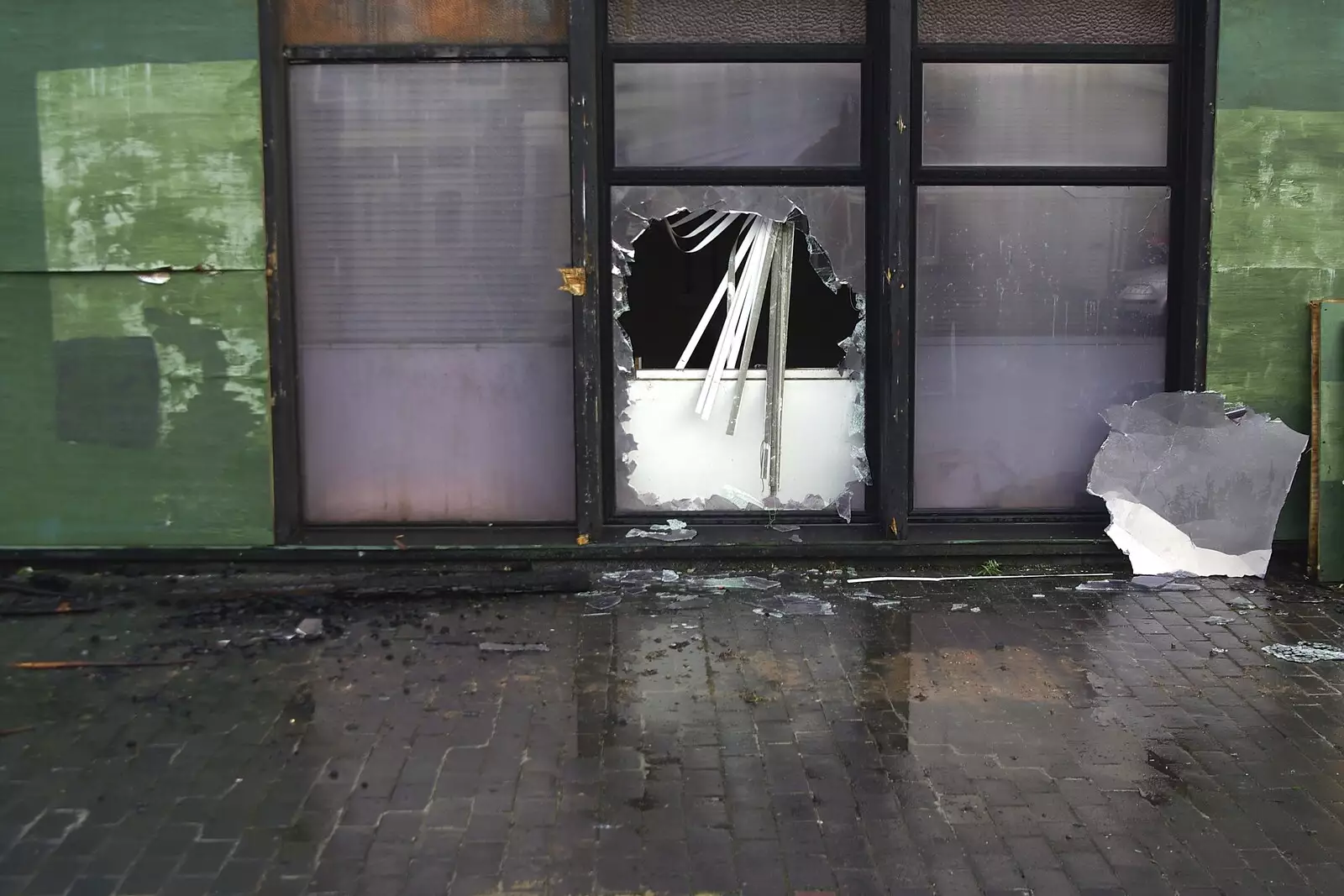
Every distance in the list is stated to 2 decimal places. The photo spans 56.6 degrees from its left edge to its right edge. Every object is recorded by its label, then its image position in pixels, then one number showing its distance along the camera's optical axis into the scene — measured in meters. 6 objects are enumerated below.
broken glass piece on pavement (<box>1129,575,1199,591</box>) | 7.01
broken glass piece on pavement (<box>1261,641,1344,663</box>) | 5.88
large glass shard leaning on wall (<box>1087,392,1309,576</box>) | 7.16
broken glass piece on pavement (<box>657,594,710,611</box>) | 6.70
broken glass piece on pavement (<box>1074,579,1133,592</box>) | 7.02
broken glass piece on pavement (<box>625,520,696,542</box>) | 7.46
